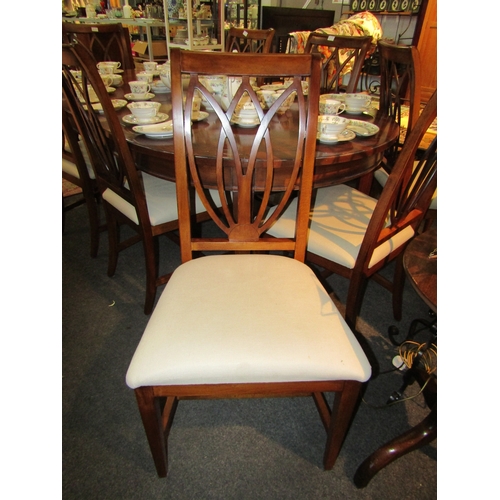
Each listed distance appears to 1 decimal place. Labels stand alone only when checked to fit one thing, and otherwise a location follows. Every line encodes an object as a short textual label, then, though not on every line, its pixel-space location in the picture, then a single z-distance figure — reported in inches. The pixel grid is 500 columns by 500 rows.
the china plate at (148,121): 49.8
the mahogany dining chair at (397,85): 55.6
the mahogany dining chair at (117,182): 42.2
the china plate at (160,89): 71.7
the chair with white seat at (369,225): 39.4
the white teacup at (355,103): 61.2
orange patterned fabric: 128.6
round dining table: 43.1
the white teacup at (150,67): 84.7
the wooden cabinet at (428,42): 158.7
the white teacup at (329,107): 51.7
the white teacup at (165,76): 67.2
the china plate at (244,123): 49.1
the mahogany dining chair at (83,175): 59.6
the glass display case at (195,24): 142.7
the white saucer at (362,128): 49.0
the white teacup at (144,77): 74.4
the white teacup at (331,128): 45.7
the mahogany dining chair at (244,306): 29.5
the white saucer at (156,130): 45.6
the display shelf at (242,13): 175.8
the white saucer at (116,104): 57.8
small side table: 27.9
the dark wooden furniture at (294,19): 181.5
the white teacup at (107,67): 78.1
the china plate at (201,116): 51.6
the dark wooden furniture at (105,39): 84.3
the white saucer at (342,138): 45.3
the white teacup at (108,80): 73.1
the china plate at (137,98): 62.9
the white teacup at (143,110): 49.4
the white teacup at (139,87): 61.2
